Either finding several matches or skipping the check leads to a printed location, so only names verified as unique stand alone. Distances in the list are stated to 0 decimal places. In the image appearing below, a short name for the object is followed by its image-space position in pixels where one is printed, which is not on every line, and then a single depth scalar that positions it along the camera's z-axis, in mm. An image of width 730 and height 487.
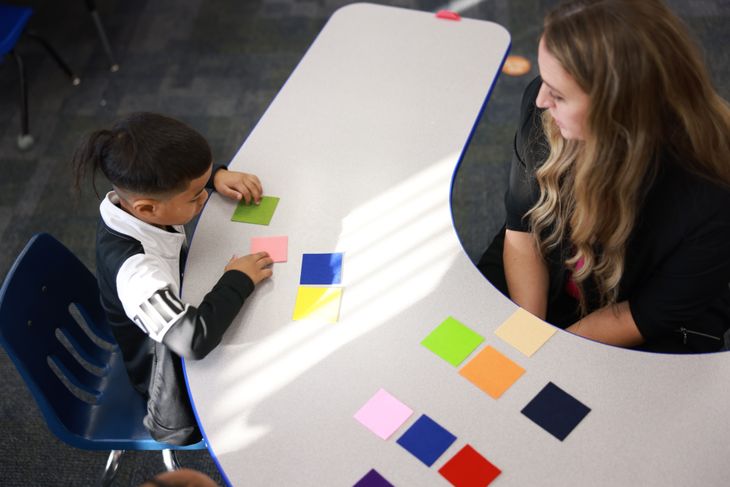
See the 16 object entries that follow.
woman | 1114
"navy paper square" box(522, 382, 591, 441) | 1143
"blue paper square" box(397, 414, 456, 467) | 1117
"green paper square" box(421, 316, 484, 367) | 1237
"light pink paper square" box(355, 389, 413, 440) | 1147
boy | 1263
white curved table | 1109
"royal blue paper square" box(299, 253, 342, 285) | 1369
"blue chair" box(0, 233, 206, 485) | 1339
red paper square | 1085
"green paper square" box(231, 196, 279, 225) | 1498
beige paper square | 1252
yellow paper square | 1310
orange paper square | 1198
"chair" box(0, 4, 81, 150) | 2568
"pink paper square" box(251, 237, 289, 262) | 1414
